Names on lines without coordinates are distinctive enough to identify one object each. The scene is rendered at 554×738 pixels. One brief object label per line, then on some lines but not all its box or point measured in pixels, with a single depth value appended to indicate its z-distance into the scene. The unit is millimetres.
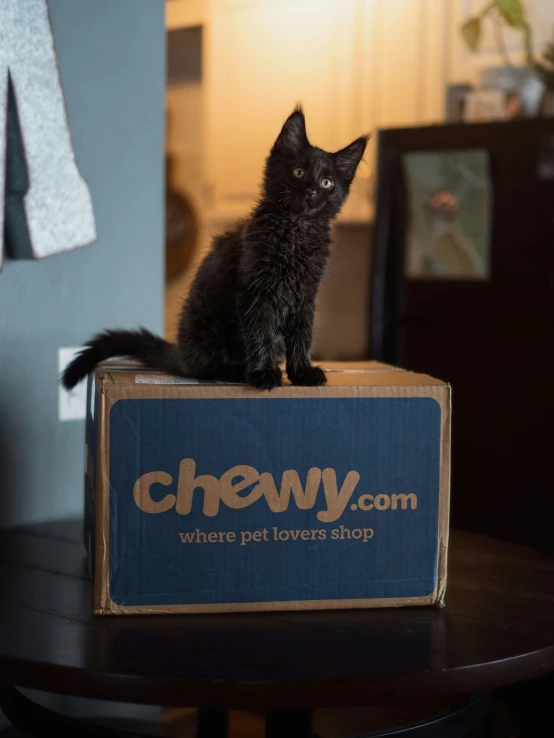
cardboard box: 940
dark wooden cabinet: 2523
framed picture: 2635
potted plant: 2734
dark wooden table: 787
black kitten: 1025
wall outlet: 1439
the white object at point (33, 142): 1308
